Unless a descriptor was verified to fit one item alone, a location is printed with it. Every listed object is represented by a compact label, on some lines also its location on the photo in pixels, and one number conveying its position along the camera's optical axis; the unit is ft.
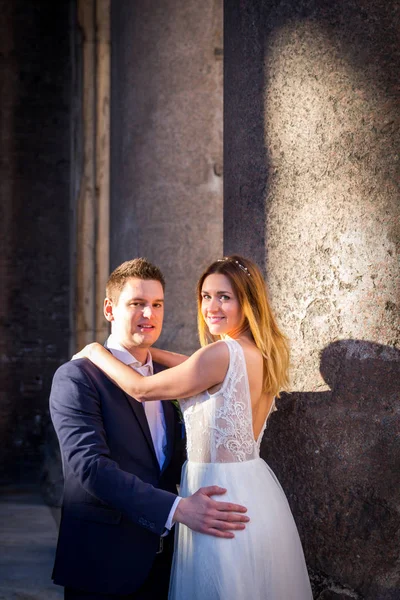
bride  7.55
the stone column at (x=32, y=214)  24.30
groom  7.54
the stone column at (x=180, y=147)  19.56
